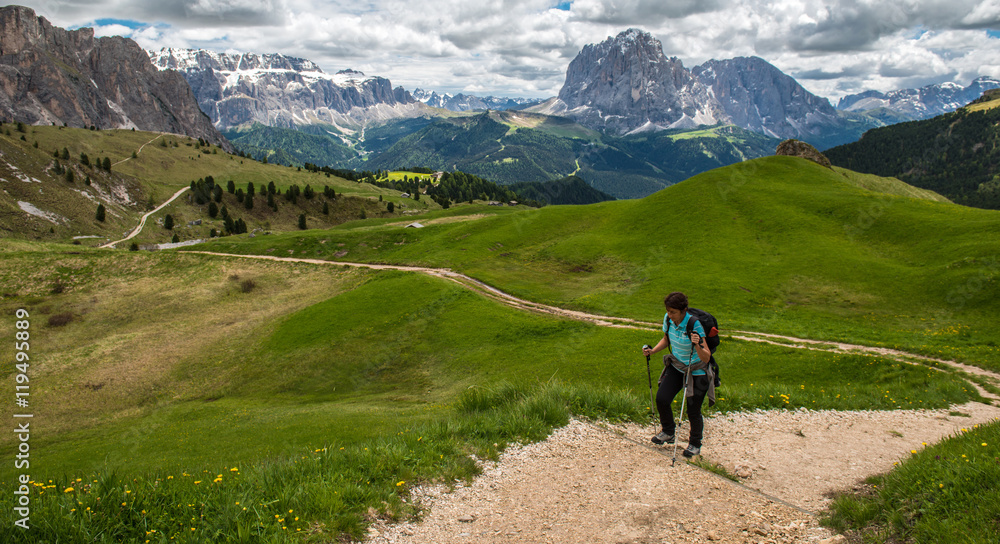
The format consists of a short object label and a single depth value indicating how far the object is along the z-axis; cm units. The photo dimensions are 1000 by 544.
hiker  1216
